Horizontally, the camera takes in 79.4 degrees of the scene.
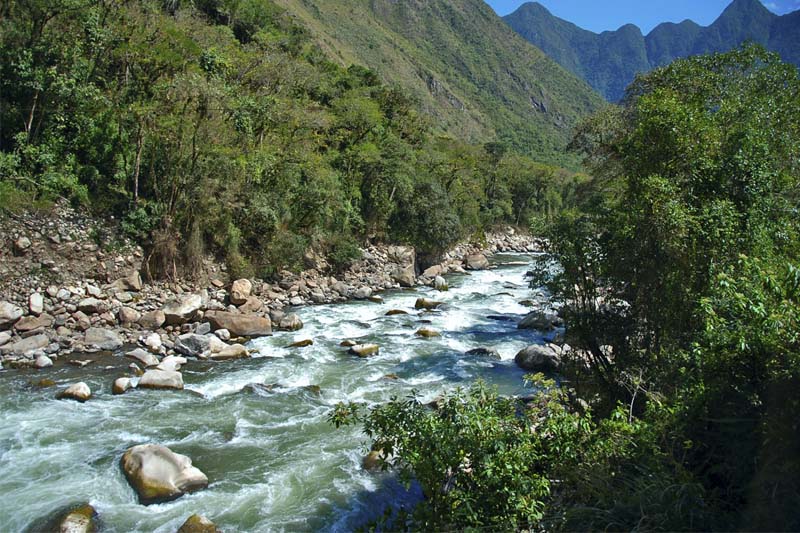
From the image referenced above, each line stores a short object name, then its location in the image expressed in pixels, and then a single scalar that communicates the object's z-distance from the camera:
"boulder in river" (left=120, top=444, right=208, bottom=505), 7.64
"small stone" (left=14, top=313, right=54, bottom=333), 13.70
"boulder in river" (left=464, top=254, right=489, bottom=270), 34.81
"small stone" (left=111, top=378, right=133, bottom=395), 11.35
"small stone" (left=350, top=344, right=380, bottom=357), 15.06
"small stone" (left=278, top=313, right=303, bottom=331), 17.39
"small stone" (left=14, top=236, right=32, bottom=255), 14.89
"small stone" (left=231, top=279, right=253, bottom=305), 18.41
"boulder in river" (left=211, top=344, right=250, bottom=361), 14.21
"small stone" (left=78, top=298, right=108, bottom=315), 15.05
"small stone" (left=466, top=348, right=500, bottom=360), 15.72
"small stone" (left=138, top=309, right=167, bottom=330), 15.48
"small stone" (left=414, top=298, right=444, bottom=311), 21.78
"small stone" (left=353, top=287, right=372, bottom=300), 23.08
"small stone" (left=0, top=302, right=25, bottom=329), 13.49
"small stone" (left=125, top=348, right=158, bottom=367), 13.16
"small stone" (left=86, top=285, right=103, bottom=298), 15.65
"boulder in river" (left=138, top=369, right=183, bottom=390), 11.82
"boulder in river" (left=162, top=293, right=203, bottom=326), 15.91
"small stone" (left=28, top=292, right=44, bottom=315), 14.24
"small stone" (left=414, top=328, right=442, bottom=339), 17.38
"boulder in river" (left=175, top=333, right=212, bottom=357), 14.21
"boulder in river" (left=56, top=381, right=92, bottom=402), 10.80
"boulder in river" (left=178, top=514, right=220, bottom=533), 6.78
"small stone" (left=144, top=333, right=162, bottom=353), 14.15
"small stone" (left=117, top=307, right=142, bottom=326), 15.42
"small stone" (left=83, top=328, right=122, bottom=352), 13.88
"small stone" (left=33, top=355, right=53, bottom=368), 12.38
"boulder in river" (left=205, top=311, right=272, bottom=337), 16.17
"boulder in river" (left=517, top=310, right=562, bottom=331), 18.30
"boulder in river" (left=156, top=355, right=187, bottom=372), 12.93
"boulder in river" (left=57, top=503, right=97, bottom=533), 6.75
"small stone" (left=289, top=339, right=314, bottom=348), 15.66
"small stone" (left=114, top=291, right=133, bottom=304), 16.14
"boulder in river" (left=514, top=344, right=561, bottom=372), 14.06
